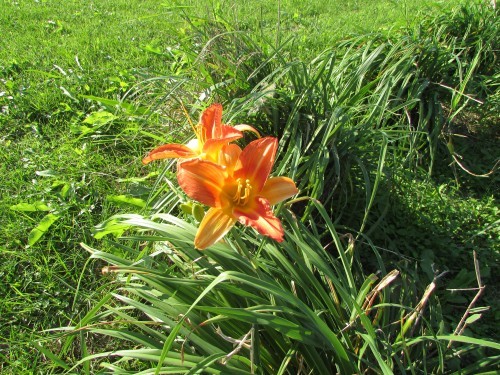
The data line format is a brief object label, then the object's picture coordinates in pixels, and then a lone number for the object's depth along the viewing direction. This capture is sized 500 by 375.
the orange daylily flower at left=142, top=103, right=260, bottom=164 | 0.45
